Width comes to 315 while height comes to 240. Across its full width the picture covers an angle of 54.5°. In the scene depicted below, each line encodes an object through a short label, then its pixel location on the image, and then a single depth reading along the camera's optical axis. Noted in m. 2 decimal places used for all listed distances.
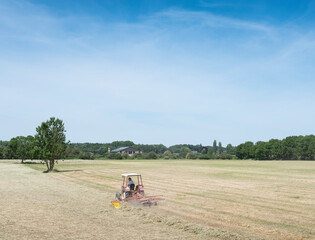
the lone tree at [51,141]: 58.09
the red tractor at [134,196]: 21.28
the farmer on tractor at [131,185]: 23.05
